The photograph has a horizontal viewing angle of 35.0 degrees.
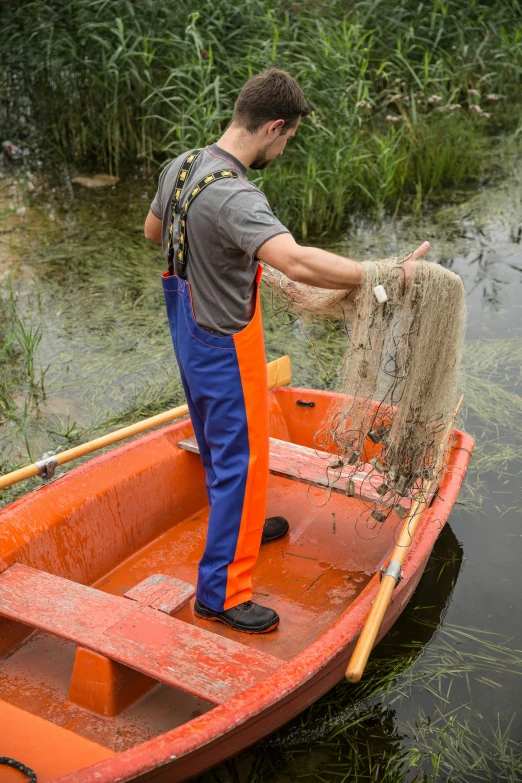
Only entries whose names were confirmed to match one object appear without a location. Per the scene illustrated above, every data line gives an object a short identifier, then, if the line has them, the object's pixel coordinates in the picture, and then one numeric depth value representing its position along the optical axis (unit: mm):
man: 2369
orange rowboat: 2295
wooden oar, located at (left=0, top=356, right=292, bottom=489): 3135
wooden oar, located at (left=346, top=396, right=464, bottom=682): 2280
